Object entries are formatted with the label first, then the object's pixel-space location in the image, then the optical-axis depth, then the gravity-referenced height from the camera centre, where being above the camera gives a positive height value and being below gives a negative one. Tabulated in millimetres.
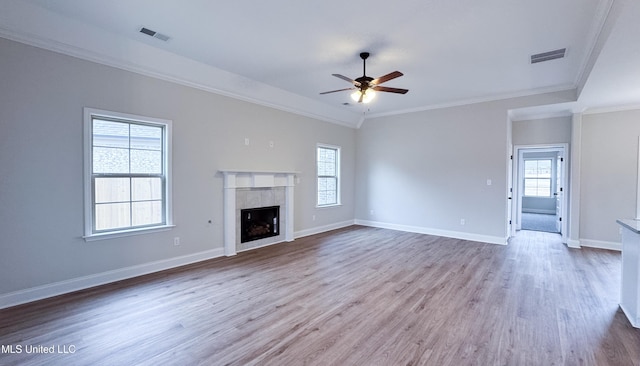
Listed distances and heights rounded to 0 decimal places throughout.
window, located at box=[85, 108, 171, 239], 3480 +58
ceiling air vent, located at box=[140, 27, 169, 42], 3289 +1706
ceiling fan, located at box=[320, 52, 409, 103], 3744 +1241
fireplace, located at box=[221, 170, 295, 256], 4844 -349
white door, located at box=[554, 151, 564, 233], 6246 -184
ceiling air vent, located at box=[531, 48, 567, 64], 3661 +1678
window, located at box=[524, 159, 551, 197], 10062 +144
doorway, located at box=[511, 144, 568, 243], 8062 -326
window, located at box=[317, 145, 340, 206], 6996 +130
